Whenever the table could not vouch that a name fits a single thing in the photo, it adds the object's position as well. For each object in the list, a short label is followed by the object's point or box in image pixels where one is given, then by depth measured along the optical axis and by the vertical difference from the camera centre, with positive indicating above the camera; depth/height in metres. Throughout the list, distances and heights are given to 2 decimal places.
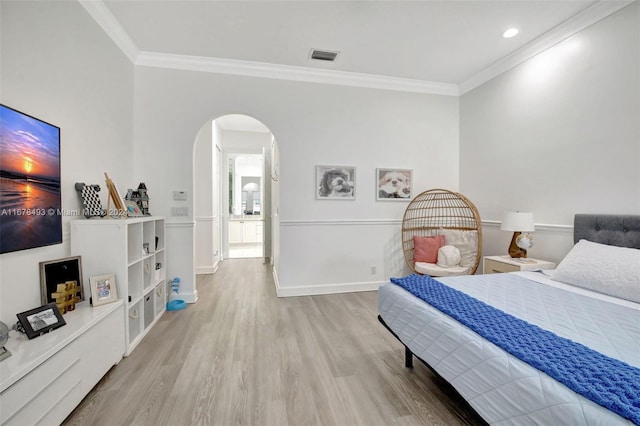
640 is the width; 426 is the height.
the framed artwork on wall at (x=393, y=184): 3.67 +0.35
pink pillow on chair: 3.33 -0.48
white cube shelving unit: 1.96 -0.41
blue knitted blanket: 0.80 -0.56
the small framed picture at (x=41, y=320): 1.39 -0.60
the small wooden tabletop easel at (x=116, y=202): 2.17 +0.07
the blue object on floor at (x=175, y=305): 2.94 -1.05
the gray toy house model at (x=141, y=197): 2.73 +0.14
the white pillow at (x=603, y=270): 1.72 -0.42
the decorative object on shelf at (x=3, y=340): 1.21 -0.60
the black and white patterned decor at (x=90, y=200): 2.04 +0.08
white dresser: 1.13 -0.79
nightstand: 2.53 -0.54
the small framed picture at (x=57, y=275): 1.65 -0.43
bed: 0.86 -0.57
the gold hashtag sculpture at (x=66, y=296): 1.70 -0.55
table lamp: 2.66 -0.19
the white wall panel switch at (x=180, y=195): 3.11 +0.18
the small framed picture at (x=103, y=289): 1.84 -0.56
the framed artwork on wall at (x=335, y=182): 3.48 +0.36
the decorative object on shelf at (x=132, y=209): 2.49 +0.01
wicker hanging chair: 3.65 -0.11
